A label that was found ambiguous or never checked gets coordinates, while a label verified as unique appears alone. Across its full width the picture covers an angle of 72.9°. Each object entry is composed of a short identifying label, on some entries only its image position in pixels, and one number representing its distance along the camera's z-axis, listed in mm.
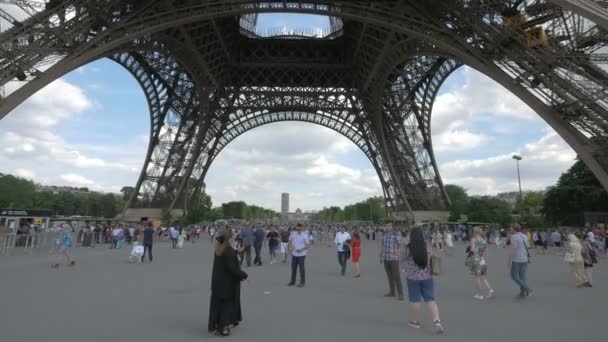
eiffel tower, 17375
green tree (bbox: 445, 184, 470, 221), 103912
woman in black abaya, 5934
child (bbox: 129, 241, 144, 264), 16641
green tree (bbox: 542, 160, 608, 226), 37594
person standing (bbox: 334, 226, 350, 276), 13425
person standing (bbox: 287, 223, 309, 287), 10609
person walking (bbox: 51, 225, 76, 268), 15274
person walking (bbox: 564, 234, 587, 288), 10969
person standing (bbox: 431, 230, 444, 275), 13062
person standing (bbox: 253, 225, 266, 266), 16478
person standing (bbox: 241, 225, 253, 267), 15664
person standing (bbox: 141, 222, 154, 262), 17109
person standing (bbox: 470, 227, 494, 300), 9391
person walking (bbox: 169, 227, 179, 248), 26703
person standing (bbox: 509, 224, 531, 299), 9184
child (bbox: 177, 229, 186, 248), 27031
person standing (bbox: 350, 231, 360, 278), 12609
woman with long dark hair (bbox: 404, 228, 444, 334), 6296
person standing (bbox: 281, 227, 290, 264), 18750
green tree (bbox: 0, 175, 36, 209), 70181
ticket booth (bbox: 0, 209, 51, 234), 21281
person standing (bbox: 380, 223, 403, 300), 9312
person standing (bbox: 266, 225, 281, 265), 17750
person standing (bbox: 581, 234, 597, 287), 11250
